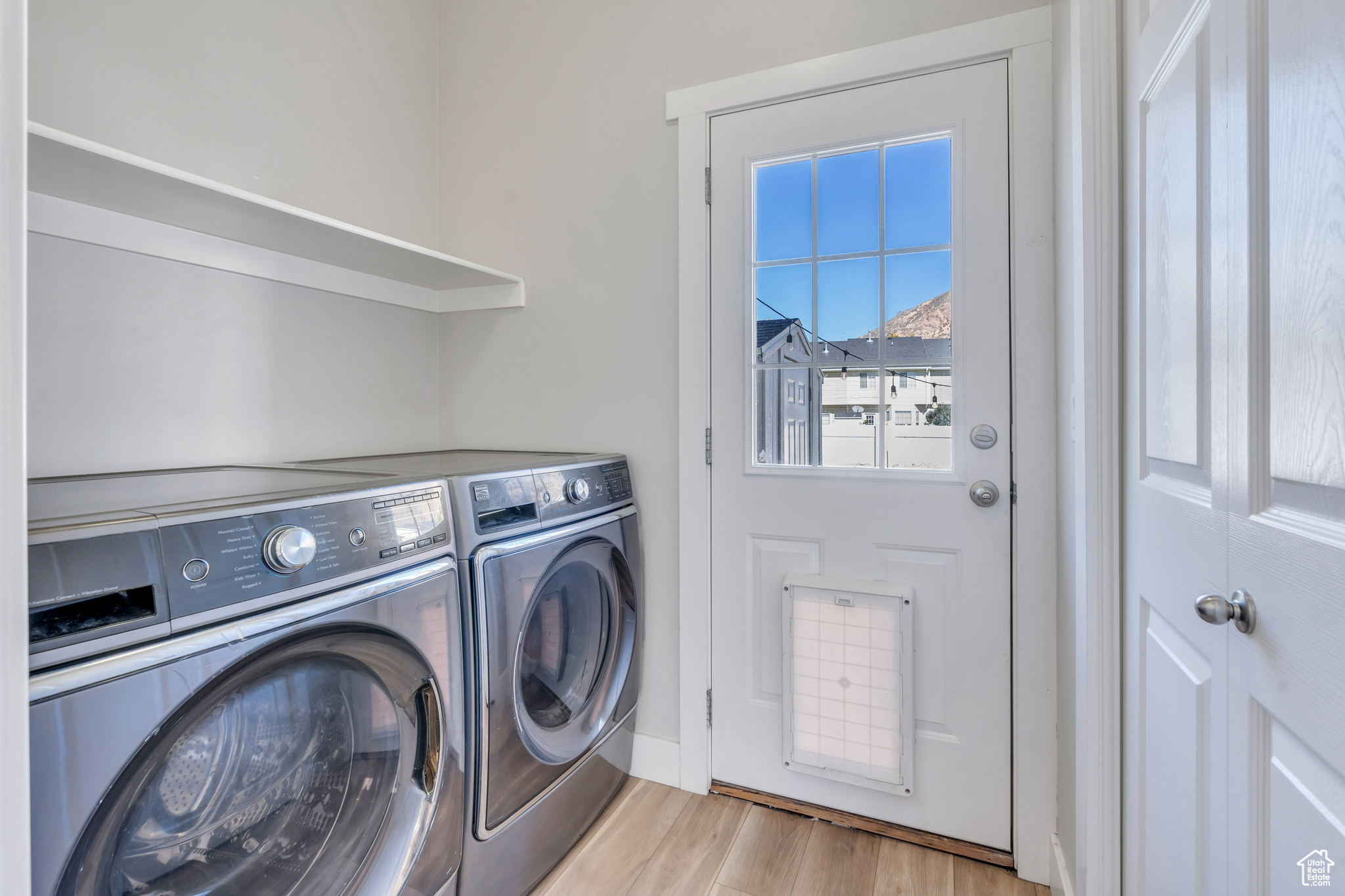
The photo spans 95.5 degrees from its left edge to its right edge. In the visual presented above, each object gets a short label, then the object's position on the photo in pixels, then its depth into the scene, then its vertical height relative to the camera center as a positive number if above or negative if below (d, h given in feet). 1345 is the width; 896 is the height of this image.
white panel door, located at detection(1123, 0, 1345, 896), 1.65 +0.00
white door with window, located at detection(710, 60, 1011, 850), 4.80 -0.01
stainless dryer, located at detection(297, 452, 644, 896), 3.89 -1.49
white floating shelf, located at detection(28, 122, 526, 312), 3.51 +1.62
